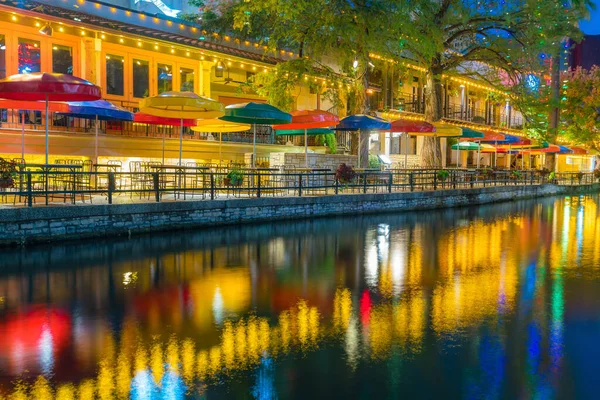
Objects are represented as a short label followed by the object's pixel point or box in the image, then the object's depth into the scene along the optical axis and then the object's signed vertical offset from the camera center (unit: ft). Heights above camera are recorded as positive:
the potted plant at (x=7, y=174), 38.09 -0.37
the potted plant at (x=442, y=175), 79.77 -0.39
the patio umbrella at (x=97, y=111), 52.05 +5.69
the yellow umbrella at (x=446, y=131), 84.89 +6.44
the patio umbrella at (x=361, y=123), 67.67 +6.02
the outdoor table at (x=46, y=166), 39.56 +0.23
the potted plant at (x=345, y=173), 63.41 -0.18
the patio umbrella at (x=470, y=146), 122.31 +6.19
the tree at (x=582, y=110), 157.79 +18.65
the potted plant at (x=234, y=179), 53.52 -0.82
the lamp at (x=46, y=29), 60.29 +15.41
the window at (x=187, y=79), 82.43 +13.98
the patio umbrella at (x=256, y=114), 54.49 +5.72
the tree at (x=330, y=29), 69.05 +19.57
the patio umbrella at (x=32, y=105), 51.29 +6.05
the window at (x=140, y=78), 76.07 +12.89
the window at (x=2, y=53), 61.72 +13.04
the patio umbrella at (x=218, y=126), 65.05 +5.40
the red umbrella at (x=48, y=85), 39.32 +6.05
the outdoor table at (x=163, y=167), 50.86 +0.28
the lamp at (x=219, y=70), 85.87 +16.21
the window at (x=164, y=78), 79.41 +13.51
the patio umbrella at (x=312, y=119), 62.85 +5.98
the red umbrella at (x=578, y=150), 157.69 +6.73
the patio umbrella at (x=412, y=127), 78.00 +6.46
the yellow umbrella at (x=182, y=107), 48.24 +5.97
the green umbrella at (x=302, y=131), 73.66 +5.46
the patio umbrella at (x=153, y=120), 60.55 +5.62
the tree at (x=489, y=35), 85.05 +22.70
